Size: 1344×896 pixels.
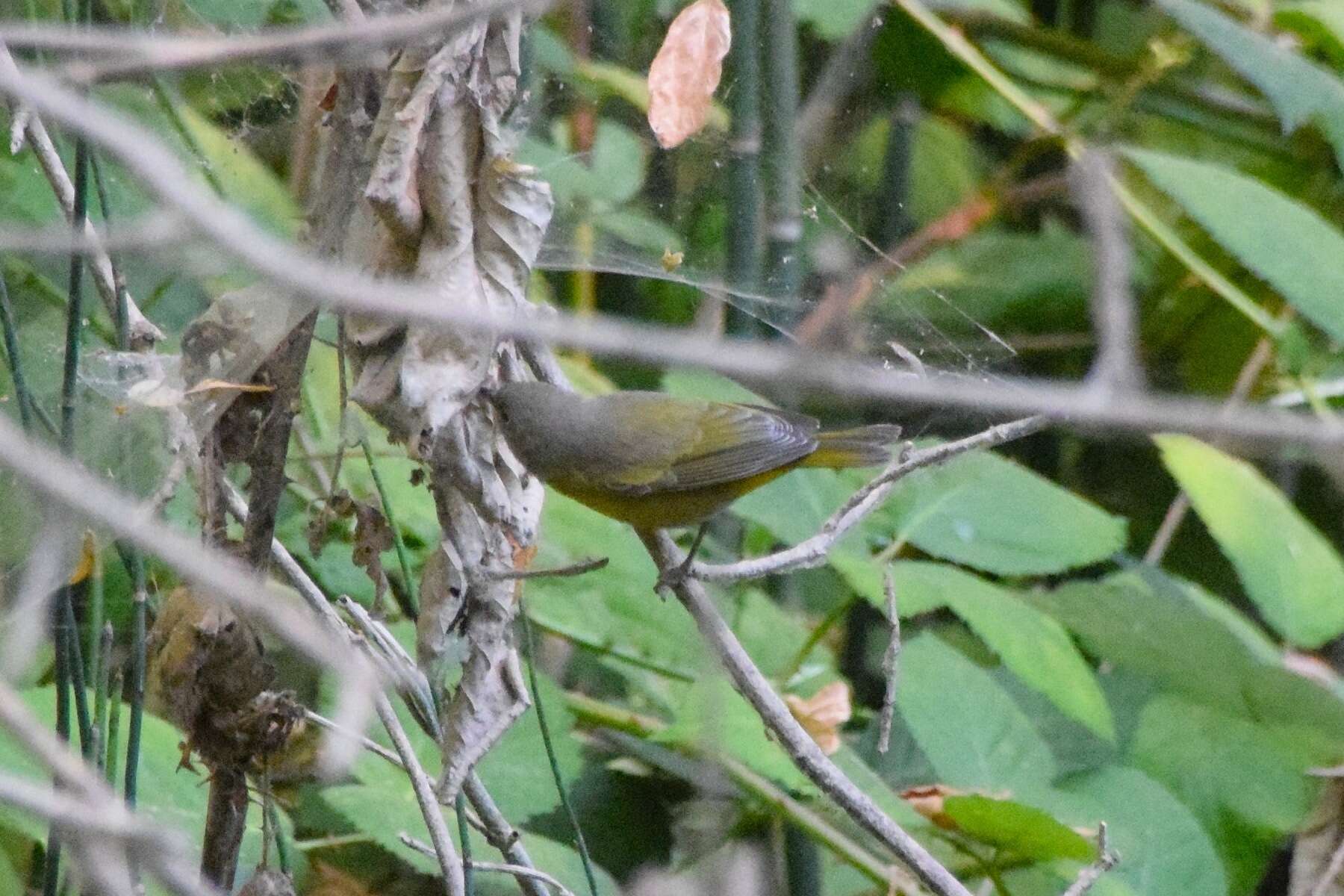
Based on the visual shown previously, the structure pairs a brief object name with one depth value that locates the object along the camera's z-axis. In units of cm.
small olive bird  571
